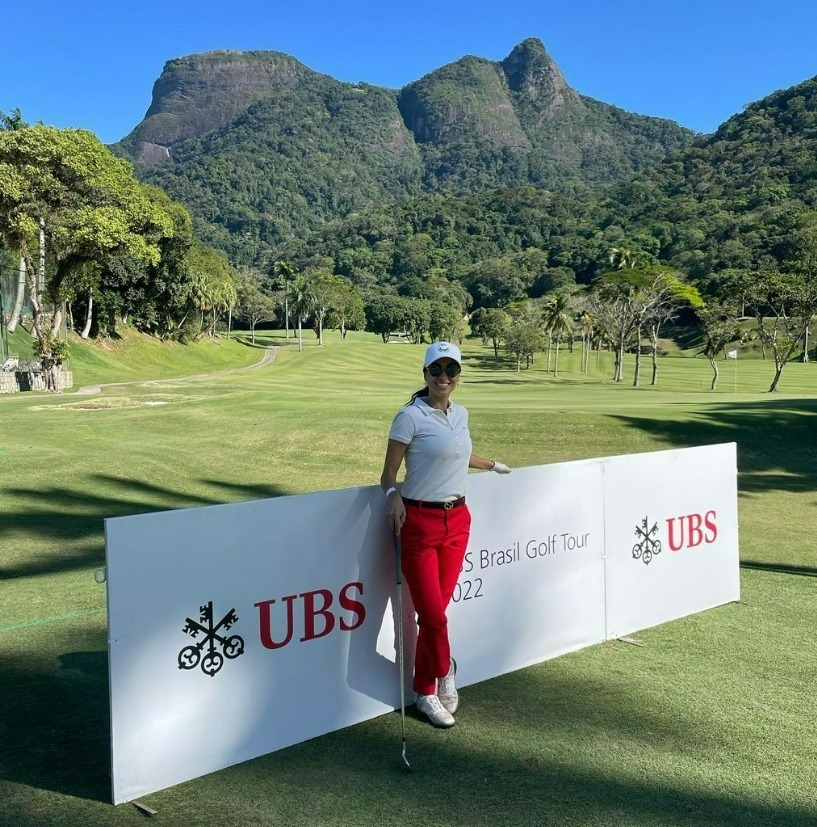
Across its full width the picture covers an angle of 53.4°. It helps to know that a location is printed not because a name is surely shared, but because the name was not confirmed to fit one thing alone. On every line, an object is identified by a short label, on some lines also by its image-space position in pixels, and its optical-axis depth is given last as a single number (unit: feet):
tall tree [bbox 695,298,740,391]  187.11
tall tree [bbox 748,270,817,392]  163.22
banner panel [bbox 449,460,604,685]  18.10
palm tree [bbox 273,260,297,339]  385.50
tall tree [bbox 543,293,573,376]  266.77
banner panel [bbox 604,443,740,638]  21.38
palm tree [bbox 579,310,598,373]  260.64
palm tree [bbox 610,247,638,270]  256.62
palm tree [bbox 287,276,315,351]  364.79
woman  15.72
